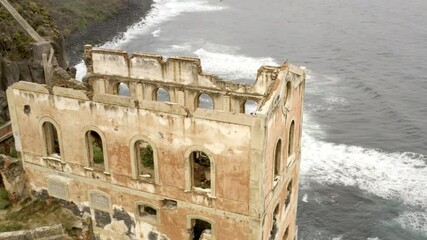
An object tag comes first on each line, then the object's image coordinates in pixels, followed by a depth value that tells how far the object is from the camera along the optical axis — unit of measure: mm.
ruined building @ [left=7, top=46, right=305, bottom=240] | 20062
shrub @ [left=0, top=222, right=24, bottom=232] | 23891
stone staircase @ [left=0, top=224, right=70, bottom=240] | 23047
